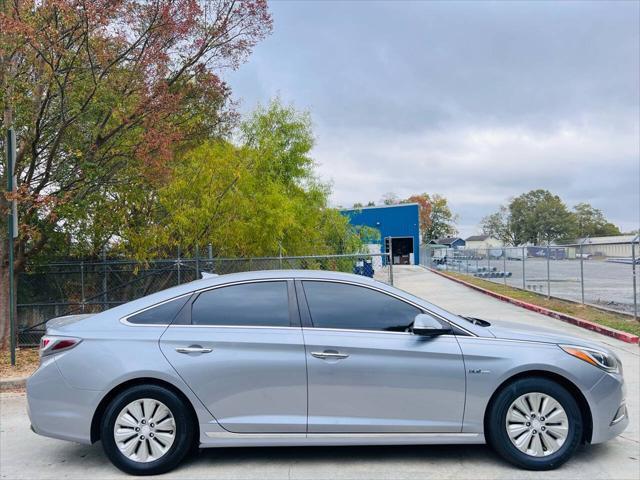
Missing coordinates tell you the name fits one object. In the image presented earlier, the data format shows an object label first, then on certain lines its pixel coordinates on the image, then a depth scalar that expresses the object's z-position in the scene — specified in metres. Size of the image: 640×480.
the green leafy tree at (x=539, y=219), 102.25
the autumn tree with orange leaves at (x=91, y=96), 8.47
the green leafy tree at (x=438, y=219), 118.62
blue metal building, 54.81
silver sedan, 4.39
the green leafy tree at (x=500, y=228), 111.69
